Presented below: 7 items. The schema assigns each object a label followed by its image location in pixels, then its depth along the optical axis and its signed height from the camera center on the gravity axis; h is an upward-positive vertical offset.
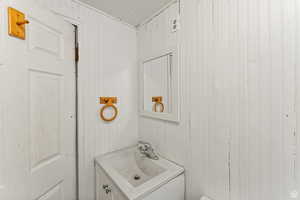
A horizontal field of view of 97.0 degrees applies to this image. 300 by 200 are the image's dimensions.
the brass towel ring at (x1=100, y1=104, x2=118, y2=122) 1.34 -0.15
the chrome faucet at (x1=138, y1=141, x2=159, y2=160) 1.32 -0.54
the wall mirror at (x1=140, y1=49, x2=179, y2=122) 1.19 +0.12
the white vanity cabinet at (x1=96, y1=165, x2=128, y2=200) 0.94 -0.71
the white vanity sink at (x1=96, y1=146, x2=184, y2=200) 0.87 -0.60
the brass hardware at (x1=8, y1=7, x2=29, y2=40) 0.68 +0.40
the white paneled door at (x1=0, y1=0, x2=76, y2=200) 0.68 -0.07
